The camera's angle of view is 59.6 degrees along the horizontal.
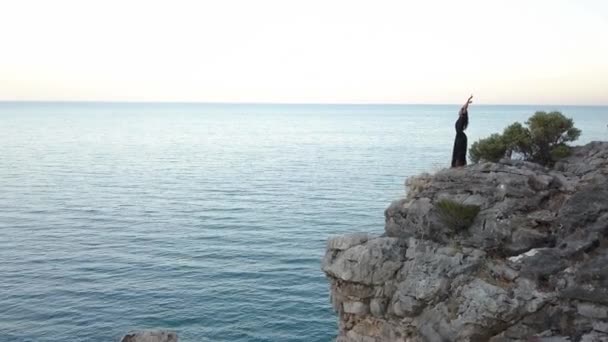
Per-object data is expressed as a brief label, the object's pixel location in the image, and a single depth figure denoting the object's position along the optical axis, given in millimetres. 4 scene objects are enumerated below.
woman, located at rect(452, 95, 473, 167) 28234
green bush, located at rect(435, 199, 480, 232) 23453
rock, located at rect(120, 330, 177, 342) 22250
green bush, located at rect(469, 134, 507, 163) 34031
